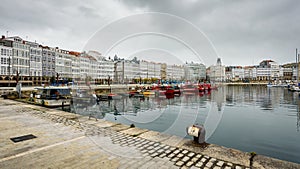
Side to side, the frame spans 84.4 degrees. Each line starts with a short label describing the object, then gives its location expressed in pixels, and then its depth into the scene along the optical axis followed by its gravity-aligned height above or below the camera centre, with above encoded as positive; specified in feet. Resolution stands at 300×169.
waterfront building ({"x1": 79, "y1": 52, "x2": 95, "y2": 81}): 250.88 +24.77
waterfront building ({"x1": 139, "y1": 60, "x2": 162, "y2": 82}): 289.53 +29.32
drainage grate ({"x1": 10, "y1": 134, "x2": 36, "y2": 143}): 23.40 -7.72
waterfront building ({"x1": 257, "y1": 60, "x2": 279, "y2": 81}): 561.02 +48.75
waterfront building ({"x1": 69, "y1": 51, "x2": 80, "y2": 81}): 264.72 +31.36
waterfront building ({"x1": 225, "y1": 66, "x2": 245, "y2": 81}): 625.94 +42.79
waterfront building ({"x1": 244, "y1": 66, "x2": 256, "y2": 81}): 594.98 +44.07
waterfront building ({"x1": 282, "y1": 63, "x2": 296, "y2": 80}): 547.04 +45.99
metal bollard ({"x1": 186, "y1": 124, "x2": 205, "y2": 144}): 22.02 -6.42
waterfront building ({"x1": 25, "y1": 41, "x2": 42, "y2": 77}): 199.62 +32.09
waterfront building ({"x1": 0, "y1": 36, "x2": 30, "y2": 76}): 177.37 +36.08
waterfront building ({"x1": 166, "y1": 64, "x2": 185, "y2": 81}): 251.48 +20.04
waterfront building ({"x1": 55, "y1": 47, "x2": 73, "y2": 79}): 237.25 +32.87
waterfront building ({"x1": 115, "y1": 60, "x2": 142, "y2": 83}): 284.78 +27.20
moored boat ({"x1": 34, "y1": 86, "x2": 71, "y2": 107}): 75.97 -5.80
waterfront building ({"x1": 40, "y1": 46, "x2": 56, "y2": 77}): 217.15 +32.41
